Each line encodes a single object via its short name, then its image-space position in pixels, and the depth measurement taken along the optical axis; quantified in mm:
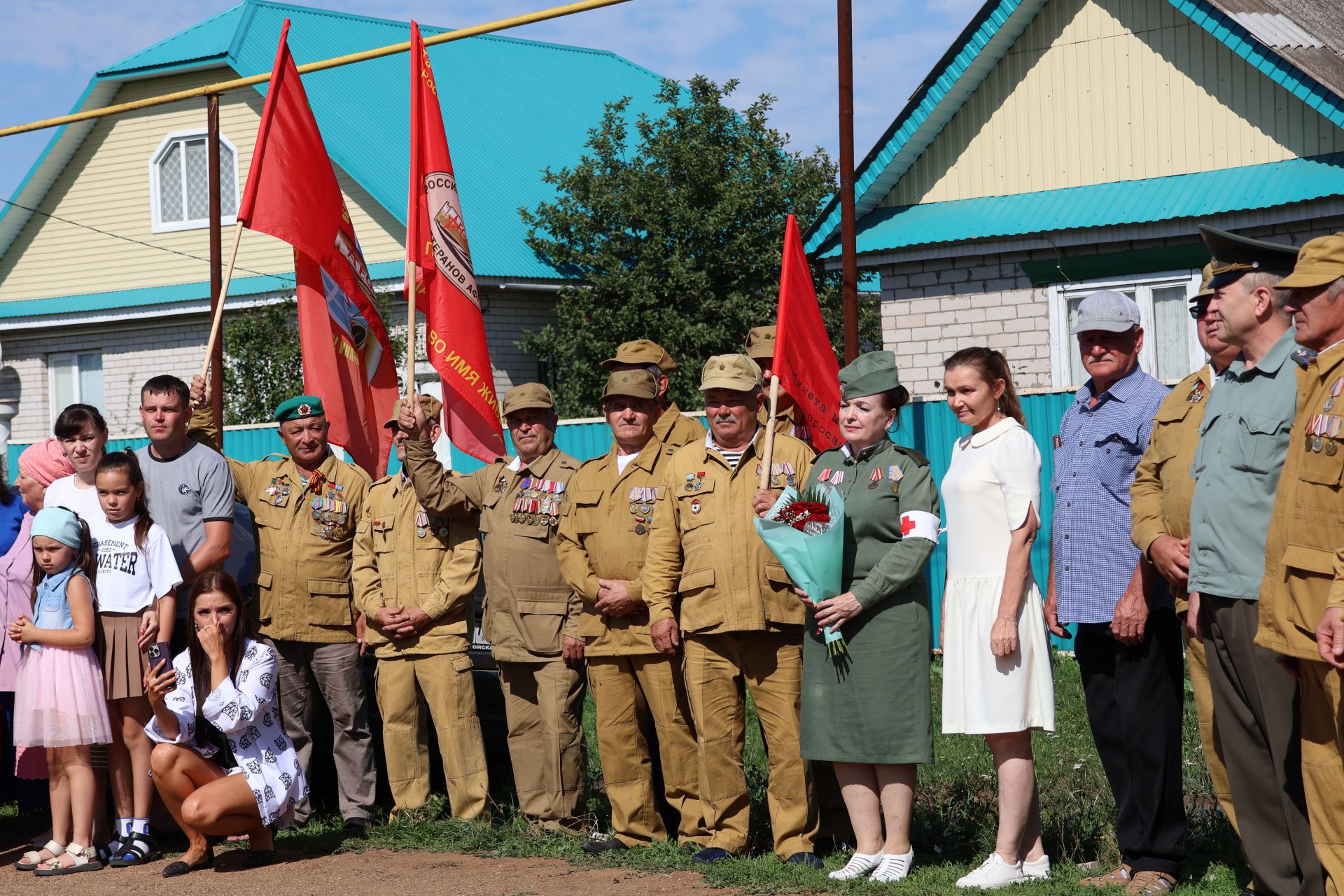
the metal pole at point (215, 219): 11875
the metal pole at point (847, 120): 10406
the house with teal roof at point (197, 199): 20344
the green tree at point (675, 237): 19156
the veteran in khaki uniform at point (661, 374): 6949
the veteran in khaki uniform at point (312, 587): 7363
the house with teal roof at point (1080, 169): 12281
